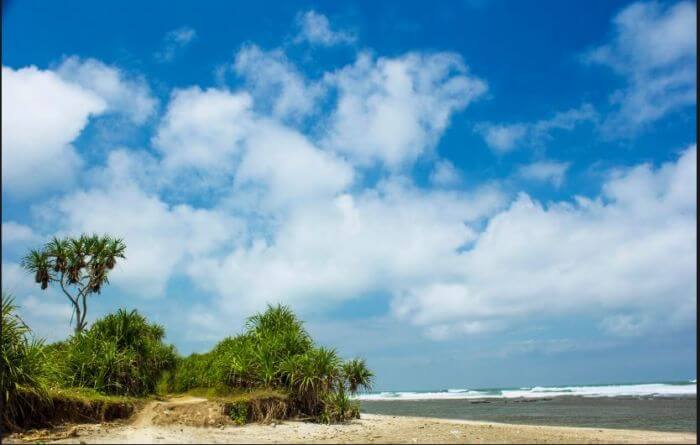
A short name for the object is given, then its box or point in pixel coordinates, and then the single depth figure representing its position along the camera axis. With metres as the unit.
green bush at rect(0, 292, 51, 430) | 13.80
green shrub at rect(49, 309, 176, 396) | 18.72
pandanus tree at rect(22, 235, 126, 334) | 28.09
